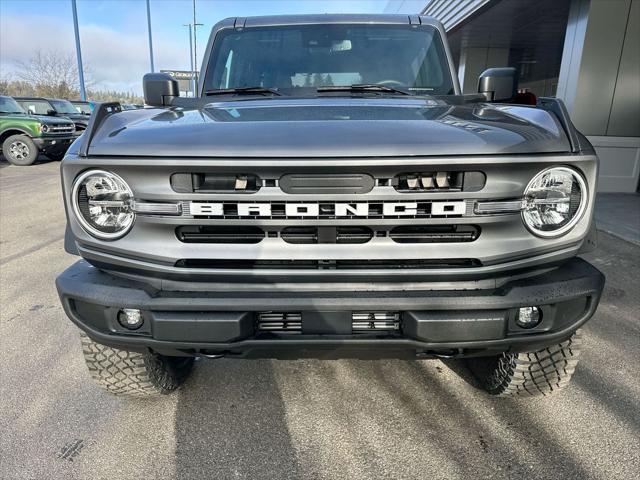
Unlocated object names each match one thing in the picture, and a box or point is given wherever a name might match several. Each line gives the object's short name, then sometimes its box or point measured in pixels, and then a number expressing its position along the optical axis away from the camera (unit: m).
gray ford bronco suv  1.73
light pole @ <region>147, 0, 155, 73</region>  31.72
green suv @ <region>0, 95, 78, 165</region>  13.00
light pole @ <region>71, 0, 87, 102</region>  23.23
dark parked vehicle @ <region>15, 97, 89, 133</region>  15.56
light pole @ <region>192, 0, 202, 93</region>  37.72
